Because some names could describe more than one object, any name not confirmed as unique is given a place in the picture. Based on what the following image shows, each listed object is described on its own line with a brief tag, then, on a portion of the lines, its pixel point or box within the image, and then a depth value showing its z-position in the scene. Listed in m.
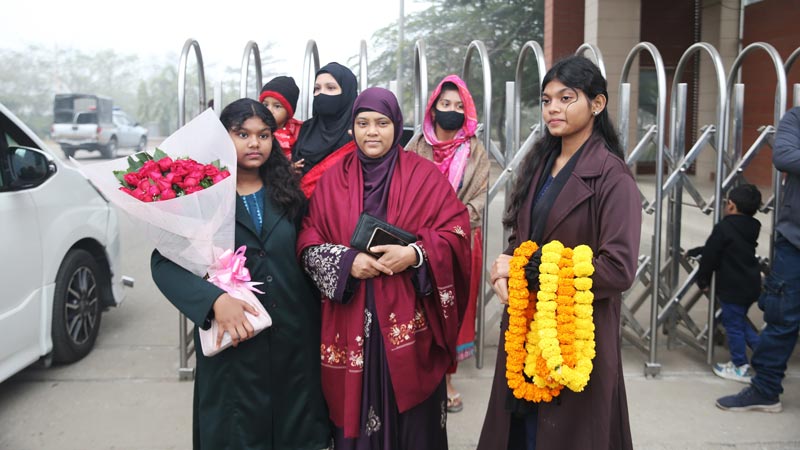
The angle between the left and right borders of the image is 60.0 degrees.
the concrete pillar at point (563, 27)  14.20
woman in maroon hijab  2.49
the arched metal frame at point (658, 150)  4.13
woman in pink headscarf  3.73
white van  3.75
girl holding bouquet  2.53
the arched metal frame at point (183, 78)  4.12
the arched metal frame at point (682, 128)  4.13
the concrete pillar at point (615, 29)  12.04
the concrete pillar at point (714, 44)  12.53
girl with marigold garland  2.15
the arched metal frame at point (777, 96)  4.12
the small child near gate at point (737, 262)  4.02
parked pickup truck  24.45
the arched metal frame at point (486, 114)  4.11
